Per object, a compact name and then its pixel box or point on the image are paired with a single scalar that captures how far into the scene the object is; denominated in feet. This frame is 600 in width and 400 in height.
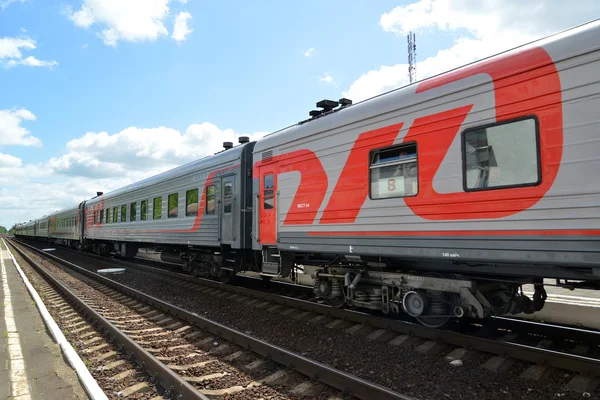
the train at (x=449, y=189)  12.59
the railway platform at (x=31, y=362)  13.89
